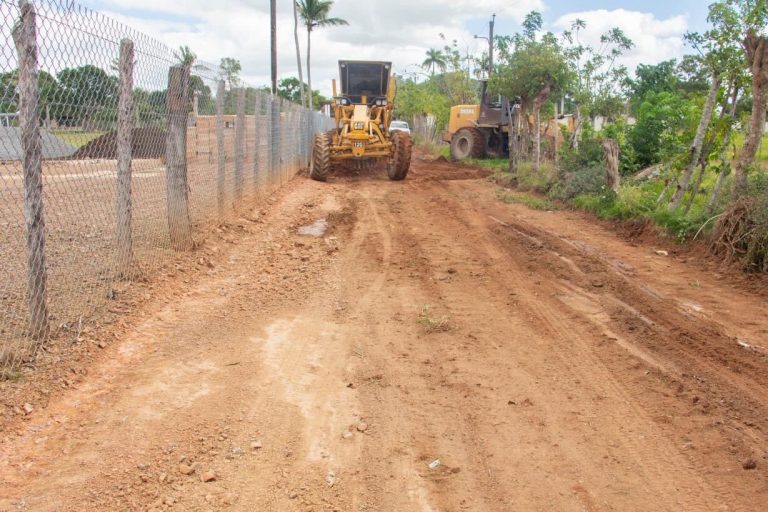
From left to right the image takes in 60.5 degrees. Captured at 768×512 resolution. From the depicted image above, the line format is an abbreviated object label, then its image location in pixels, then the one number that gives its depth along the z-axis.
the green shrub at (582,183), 13.18
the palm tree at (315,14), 44.41
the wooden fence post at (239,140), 9.98
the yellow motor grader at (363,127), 17.48
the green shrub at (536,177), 15.28
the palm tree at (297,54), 42.77
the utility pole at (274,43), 28.20
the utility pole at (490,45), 34.23
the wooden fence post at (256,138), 11.41
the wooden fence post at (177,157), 6.98
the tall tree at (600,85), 19.13
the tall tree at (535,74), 17.23
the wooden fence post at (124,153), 5.60
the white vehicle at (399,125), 36.90
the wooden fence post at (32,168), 4.04
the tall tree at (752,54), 8.23
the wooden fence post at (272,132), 13.02
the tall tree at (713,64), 8.73
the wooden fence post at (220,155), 8.88
